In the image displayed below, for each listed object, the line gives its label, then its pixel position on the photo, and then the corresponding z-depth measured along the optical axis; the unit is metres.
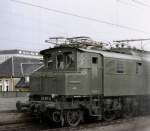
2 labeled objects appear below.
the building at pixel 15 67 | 67.69
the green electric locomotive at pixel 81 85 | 17.03
